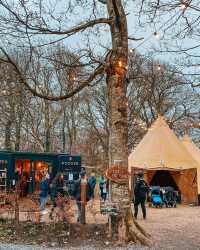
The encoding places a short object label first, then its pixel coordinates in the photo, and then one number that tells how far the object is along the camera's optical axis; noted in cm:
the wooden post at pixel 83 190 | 1449
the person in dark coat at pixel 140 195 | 1738
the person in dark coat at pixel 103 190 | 2522
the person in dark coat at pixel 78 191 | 1496
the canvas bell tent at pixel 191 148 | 2872
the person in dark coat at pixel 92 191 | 1563
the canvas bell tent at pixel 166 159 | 2556
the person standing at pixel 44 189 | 1678
